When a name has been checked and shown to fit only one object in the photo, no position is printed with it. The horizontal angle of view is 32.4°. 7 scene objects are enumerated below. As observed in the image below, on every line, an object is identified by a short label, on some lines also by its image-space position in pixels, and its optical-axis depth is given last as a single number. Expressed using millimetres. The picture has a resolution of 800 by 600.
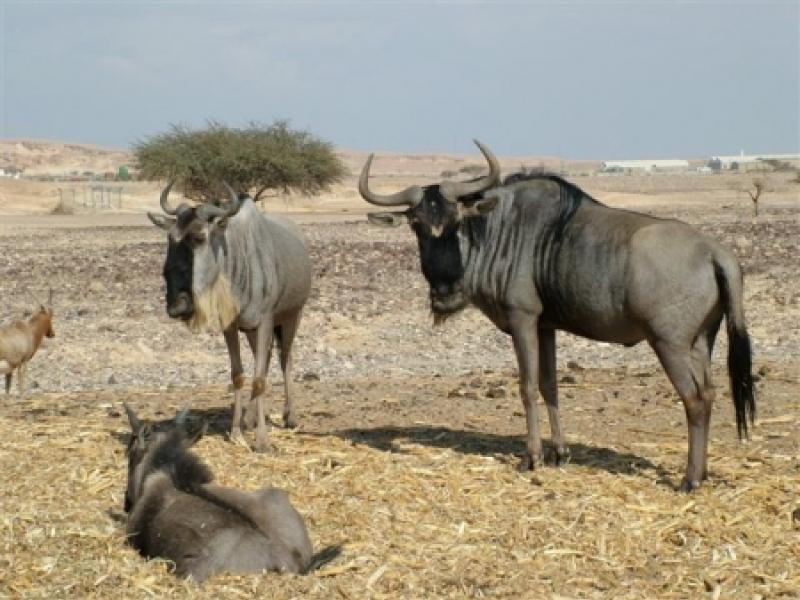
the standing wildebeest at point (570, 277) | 9641
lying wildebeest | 7629
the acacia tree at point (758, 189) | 44438
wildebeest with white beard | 11023
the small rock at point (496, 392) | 13166
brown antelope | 16406
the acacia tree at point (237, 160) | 53781
